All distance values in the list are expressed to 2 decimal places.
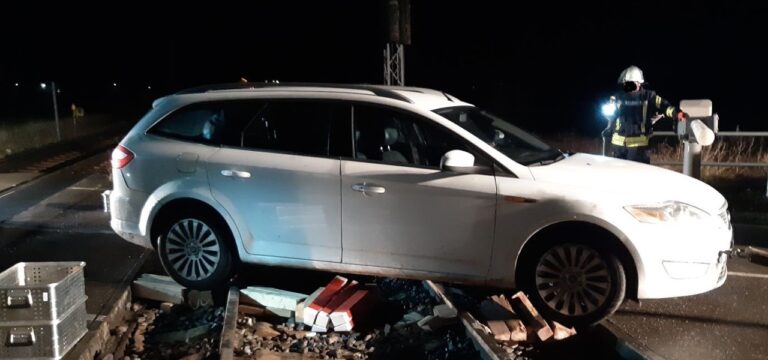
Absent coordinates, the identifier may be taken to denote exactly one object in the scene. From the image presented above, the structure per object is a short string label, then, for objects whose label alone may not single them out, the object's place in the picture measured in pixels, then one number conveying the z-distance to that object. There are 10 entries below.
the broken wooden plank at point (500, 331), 4.80
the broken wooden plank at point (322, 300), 5.12
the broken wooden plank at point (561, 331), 4.86
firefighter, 8.17
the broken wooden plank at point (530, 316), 4.79
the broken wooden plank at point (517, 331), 4.82
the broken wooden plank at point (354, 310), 5.05
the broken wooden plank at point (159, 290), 5.63
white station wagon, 4.79
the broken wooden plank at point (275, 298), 5.32
